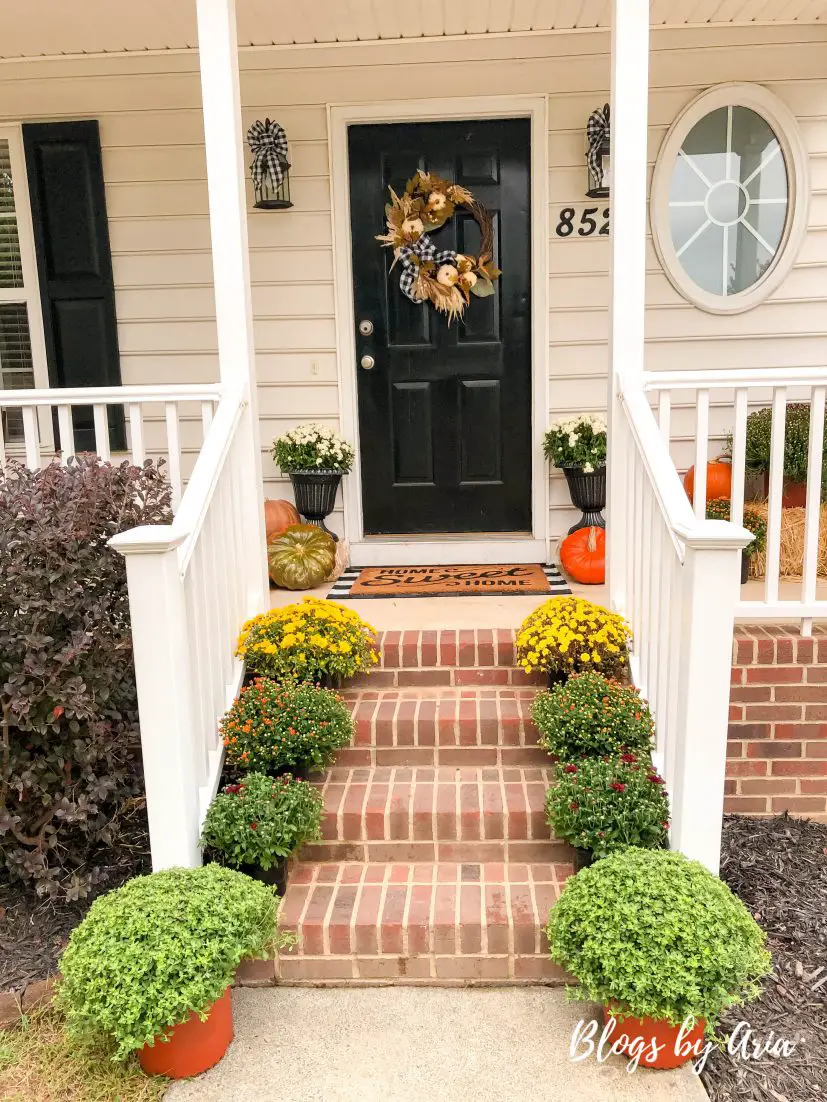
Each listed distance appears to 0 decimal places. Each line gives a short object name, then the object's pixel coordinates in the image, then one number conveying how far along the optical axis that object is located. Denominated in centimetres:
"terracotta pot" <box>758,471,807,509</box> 393
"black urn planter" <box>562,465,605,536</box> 436
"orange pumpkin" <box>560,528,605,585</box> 411
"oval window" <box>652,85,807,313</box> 429
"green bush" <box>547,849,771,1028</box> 193
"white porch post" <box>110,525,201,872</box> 232
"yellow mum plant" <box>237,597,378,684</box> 296
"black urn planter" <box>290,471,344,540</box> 441
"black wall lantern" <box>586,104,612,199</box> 420
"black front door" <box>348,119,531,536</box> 437
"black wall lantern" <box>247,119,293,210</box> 428
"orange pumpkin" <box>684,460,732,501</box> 417
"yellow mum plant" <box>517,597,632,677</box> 291
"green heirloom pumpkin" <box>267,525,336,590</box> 407
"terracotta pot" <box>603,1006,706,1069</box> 201
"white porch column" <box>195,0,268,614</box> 306
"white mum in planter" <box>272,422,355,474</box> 438
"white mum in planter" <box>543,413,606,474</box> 431
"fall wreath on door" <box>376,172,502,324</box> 436
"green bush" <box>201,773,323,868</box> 240
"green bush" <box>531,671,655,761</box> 265
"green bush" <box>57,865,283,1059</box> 192
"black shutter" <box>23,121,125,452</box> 441
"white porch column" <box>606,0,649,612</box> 303
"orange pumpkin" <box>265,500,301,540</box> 445
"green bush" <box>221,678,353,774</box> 266
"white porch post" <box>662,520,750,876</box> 225
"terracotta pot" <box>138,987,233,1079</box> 202
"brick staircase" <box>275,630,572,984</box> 234
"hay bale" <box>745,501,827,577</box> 387
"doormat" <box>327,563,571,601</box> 396
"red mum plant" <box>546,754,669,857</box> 238
